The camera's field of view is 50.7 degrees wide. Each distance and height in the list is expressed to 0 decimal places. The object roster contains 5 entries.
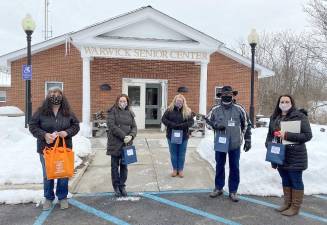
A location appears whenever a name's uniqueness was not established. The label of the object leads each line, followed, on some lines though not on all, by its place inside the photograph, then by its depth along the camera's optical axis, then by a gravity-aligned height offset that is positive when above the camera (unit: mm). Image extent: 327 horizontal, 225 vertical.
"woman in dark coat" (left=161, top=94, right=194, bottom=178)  6828 -470
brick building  12055 +1391
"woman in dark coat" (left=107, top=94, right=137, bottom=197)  5777 -595
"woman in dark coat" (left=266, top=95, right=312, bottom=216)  5035 -802
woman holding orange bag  5105 -425
